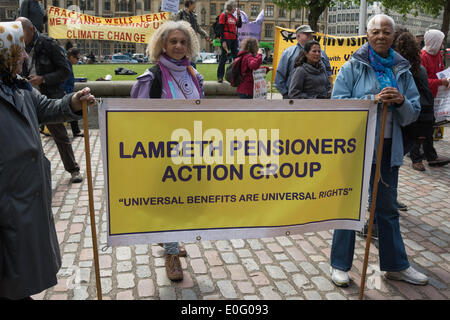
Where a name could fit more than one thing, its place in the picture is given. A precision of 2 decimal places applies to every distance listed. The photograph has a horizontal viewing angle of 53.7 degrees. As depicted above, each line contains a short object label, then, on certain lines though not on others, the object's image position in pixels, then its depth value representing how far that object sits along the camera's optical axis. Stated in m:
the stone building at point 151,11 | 90.00
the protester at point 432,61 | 6.59
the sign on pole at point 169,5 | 10.58
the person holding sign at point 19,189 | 2.27
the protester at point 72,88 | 8.91
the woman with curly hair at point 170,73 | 3.54
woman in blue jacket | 3.35
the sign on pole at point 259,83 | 8.34
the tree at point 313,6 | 27.87
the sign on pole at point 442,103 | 6.89
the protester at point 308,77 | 5.39
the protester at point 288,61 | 6.61
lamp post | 14.62
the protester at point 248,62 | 8.29
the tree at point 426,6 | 22.03
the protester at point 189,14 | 10.54
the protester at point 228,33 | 11.37
